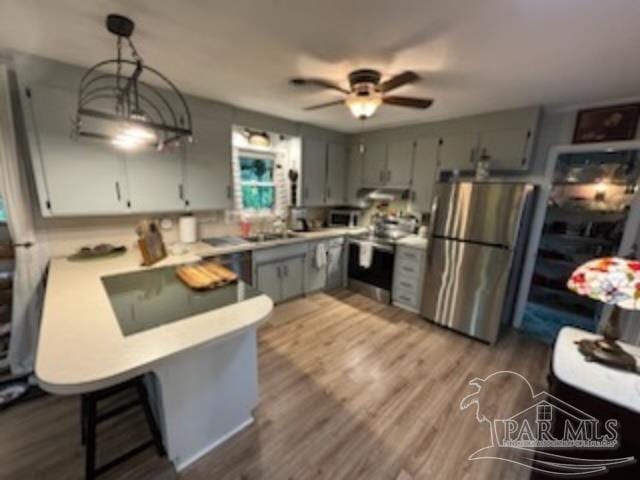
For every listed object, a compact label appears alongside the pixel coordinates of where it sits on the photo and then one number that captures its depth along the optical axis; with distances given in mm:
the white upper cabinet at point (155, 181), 2430
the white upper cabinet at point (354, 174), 4227
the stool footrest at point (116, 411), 1362
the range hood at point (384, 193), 3934
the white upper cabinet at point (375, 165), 3902
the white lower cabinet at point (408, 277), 3328
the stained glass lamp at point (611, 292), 1177
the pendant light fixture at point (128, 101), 1308
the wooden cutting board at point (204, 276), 1677
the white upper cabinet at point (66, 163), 1979
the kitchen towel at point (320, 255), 3701
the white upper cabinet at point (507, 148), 2754
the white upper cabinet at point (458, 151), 3088
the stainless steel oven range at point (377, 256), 3598
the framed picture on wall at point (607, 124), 2412
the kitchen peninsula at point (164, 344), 990
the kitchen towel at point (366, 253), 3719
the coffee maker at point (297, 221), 3949
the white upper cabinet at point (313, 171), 3805
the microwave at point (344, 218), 4422
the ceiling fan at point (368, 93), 1890
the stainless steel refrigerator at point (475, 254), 2598
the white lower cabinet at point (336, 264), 3923
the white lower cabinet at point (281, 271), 3160
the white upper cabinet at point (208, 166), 2752
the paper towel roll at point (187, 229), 2902
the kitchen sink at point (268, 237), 3288
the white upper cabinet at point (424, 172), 3396
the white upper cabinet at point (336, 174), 4145
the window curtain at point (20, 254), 1927
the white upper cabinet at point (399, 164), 3621
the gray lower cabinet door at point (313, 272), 3668
